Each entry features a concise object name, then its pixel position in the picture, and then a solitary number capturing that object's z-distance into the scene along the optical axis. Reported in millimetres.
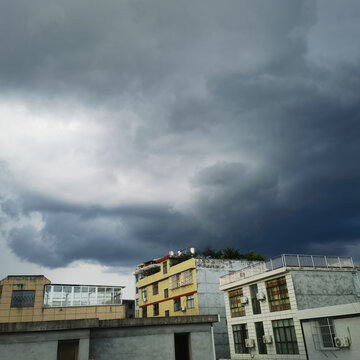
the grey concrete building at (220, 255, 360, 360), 24266
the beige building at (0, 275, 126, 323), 45375
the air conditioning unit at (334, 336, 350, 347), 22625
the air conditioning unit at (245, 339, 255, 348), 32125
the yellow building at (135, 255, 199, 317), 46531
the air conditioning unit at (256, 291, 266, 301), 31773
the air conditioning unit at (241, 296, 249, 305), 33981
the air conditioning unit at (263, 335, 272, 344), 30200
